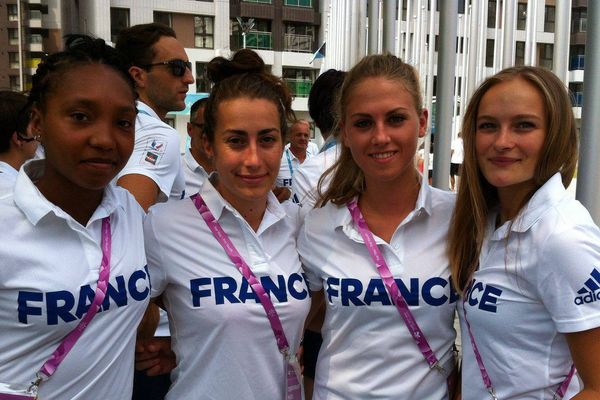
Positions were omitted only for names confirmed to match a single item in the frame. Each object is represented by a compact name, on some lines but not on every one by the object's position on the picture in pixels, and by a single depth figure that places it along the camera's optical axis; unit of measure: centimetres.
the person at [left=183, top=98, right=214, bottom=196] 392
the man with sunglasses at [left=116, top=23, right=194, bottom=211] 280
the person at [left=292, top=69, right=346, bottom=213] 347
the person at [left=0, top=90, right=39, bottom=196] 334
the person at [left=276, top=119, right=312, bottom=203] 674
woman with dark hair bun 195
